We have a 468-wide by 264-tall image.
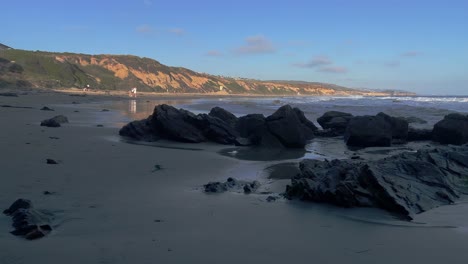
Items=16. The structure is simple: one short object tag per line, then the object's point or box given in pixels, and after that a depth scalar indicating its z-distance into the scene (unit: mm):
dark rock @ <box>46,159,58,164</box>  7238
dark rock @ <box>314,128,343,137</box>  14320
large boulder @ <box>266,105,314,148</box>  11578
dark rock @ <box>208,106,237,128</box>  14954
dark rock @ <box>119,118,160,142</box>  12109
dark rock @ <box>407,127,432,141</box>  13103
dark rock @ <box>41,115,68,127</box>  13912
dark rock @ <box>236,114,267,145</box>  11883
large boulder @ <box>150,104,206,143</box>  12031
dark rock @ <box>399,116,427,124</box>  19294
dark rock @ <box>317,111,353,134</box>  14578
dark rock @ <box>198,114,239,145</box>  12156
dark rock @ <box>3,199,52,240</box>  3799
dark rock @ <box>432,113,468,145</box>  11922
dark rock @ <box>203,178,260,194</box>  6012
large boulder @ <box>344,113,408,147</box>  11820
